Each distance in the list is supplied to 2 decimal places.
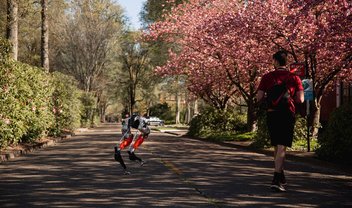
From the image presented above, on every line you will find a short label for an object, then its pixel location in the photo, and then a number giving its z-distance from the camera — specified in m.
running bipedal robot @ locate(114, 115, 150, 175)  10.23
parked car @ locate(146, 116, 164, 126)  71.31
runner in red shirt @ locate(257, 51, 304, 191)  7.44
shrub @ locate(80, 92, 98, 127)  48.32
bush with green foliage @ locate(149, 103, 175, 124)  89.38
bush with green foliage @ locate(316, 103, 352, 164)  11.71
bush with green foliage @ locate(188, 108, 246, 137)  29.14
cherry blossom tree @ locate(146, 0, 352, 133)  16.06
